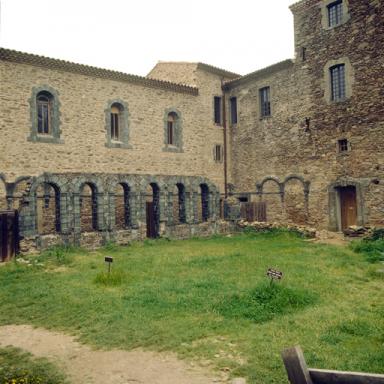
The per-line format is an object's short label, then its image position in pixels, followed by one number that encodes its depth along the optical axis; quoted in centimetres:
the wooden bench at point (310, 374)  305
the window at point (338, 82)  1802
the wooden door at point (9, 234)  1370
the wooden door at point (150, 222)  1928
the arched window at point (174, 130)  2177
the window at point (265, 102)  2188
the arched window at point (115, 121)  1948
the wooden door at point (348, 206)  1783
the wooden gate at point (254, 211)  2112
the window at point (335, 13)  1800
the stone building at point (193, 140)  1612
